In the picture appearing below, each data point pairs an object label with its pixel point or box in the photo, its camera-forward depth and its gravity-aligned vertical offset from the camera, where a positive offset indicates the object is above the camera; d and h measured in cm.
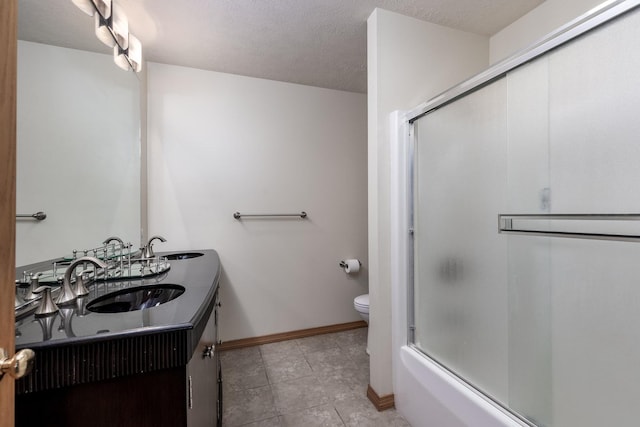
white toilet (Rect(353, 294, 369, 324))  216 -74
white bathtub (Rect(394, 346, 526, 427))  108 -84
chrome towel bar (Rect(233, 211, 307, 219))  232 -1
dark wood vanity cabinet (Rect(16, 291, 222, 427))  64 -47
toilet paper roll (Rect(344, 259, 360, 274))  256 -50
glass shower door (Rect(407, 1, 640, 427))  91 -7
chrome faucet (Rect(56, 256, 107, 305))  91 -24
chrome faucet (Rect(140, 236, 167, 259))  172 -24
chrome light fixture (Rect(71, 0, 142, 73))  130 +97
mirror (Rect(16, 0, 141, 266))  95 +34
